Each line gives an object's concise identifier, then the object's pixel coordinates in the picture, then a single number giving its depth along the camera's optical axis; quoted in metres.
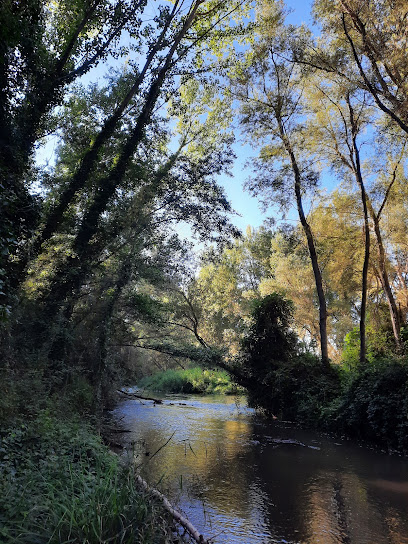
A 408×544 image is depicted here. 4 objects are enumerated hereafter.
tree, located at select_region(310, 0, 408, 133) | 11.04
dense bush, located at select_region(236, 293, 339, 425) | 14.25
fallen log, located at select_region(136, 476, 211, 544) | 3.36
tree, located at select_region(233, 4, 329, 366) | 17.59
